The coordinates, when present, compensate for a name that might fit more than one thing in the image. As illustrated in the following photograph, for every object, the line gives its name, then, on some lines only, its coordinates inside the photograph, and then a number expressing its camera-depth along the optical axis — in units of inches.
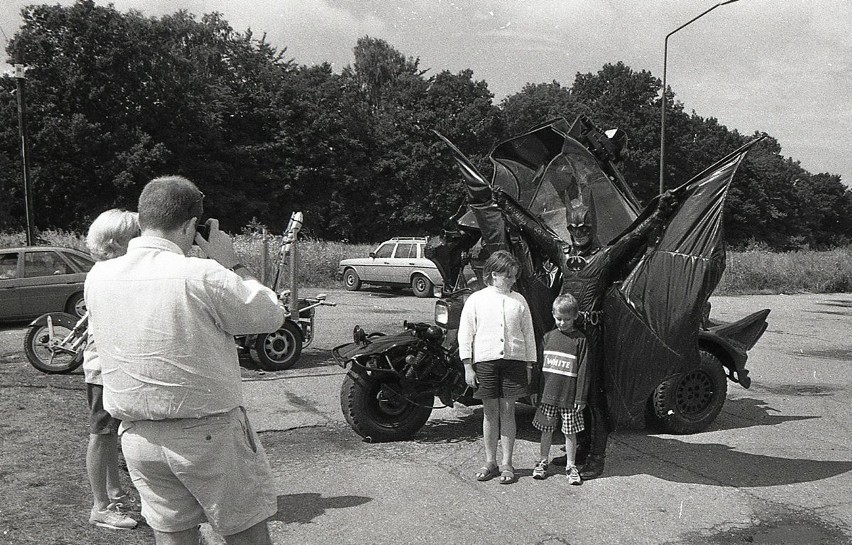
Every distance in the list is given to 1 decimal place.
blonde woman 167.9
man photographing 102.5
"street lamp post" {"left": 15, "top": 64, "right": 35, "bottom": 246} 812.0
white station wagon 874.8
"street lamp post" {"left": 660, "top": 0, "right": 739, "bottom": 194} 898.3
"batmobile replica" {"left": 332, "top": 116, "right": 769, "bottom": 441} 229.9
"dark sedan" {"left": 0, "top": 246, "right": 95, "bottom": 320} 540.7
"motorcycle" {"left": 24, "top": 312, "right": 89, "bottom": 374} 353.7
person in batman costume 226.1
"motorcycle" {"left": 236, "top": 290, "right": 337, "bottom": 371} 390.9
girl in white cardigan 213.0
